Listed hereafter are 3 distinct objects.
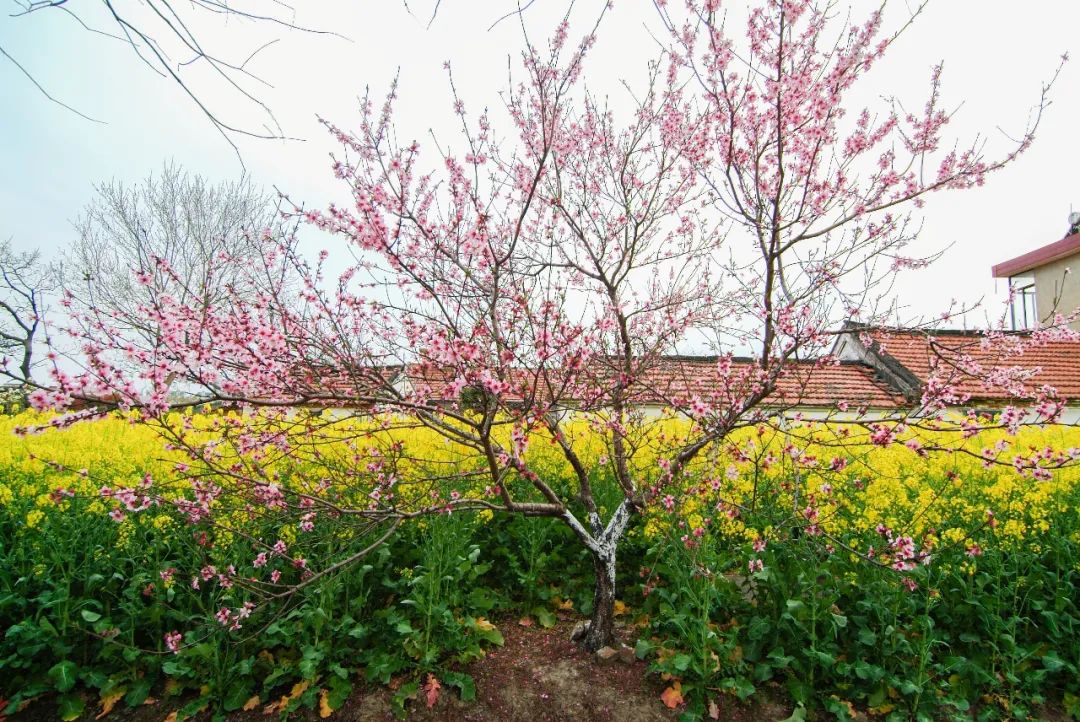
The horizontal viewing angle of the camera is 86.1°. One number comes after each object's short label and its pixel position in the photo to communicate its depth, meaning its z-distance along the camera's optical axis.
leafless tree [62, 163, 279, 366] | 15.94
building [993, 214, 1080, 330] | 17.09
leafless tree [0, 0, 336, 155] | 1.55
